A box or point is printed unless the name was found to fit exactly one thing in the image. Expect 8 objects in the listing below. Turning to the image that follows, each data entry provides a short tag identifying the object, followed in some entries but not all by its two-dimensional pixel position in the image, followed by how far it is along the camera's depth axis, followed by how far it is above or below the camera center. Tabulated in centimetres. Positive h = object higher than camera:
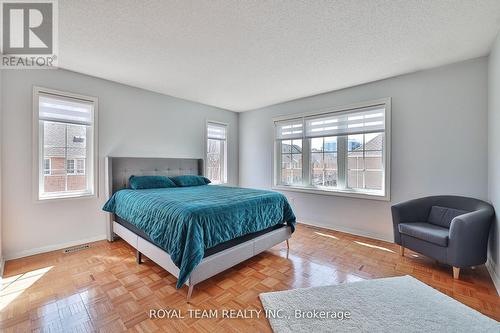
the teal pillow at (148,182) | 335 -27
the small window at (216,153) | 503 +31
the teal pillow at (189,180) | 387 -28
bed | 192 -62
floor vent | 296 -117
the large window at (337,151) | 346 +27
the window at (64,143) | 291 +32
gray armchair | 220 -73
